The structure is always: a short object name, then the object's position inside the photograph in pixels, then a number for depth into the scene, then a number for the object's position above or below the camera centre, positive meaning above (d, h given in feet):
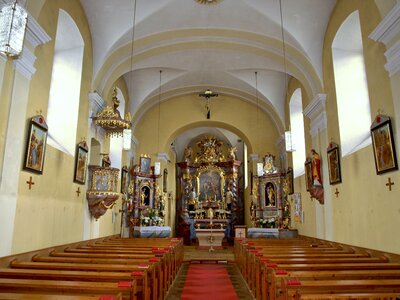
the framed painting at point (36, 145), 16.72 +3.70
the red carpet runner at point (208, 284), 19.04 -4.13
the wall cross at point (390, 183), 16.43 +1.76
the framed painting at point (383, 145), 16.20 +3.67
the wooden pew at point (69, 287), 9.11 -1.81
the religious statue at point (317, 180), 26.04 +3.01
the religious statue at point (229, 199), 56.95 +3.44
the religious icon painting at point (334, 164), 23.42 +3.89
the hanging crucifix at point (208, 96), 42.57 +15.40
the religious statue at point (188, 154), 61.24 +11.66
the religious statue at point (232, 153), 59.88 +11.52
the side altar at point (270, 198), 38.32 +2.68
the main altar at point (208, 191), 55.16 +4.84
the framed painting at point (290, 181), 36.11 +4.16
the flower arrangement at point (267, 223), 38.21 -0.30
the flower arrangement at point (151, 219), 39.25 +0.10
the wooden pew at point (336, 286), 9.58 -1.84
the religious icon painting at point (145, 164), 41.70 +6.71
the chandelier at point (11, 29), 9.91 +5.47
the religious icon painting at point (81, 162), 23.81 +4.01
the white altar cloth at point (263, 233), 34.96 -1.27
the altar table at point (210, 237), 42.32 -2.08
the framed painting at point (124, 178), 36.63 +4.41
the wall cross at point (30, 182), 17.08 +1.82
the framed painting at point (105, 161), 29.34 +4.98
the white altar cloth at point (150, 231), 36.86 -1.20
